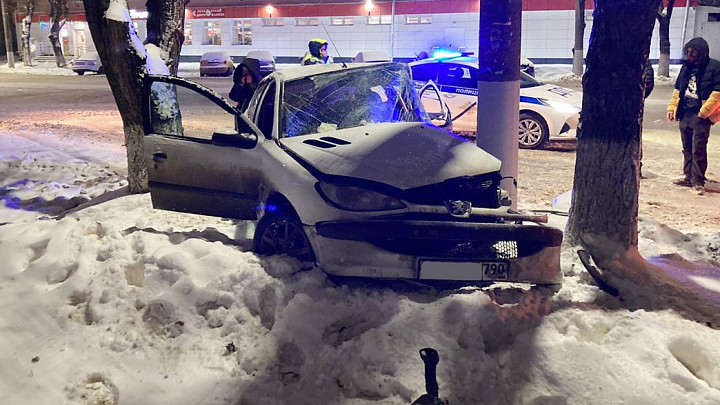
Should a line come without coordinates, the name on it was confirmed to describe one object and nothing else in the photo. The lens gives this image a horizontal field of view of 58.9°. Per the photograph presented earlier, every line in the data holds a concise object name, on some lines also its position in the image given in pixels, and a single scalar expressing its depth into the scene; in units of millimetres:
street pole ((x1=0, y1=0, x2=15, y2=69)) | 35516
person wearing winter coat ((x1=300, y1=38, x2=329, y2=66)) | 10242
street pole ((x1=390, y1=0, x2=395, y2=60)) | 35625
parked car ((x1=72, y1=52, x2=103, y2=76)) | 33188
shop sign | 41156
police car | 11461
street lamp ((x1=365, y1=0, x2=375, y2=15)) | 36250
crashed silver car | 4285
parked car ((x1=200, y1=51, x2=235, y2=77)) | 31750
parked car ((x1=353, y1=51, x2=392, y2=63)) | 23025
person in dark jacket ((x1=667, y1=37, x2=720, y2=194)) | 8172
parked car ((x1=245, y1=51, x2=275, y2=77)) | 30078
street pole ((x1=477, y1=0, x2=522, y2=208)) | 5562
